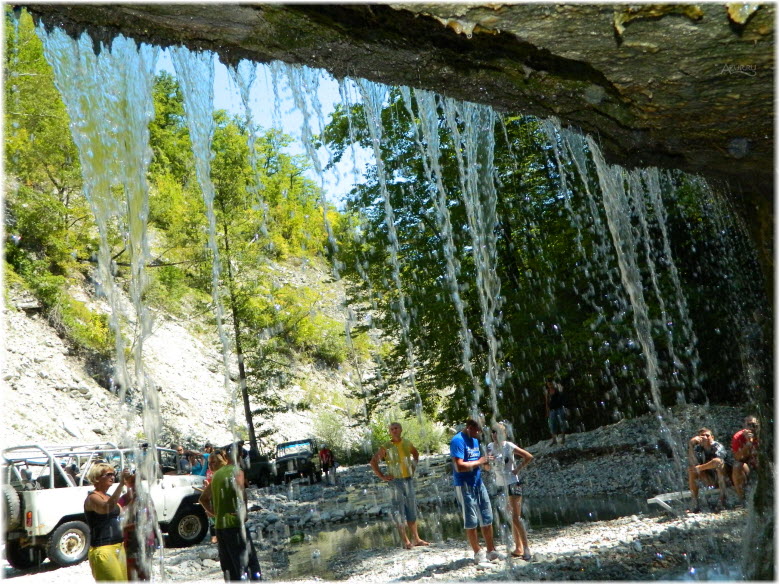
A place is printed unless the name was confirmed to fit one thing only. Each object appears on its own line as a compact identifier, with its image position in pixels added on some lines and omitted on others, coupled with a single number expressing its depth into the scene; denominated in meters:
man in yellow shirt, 9.22
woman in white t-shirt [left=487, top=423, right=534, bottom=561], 7.87
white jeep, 10.87
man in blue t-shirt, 7.91
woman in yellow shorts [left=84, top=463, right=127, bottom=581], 6.28
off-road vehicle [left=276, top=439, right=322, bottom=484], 26.22
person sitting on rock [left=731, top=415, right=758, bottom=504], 9.09
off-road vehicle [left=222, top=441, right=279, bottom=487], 24.88
